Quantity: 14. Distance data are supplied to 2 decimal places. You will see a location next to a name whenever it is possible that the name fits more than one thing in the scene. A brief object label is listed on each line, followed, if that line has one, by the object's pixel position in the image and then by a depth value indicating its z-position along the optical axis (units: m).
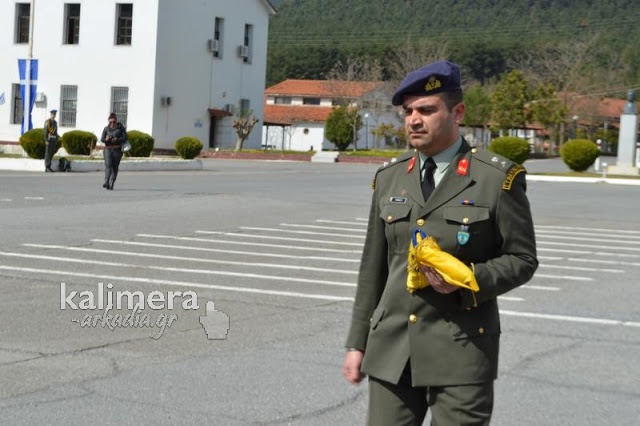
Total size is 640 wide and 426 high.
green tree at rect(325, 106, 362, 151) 77.31
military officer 3.69
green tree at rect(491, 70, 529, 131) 81.00
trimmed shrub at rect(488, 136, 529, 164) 49.00
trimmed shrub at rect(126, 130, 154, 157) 42.34
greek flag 38.00
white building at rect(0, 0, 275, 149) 54.72
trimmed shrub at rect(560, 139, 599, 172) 48.94
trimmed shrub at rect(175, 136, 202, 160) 43.56
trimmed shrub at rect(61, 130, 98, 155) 42.38
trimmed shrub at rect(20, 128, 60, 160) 33.56
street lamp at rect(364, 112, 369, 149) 87.96
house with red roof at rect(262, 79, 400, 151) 88.81
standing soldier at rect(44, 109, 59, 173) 31.02
